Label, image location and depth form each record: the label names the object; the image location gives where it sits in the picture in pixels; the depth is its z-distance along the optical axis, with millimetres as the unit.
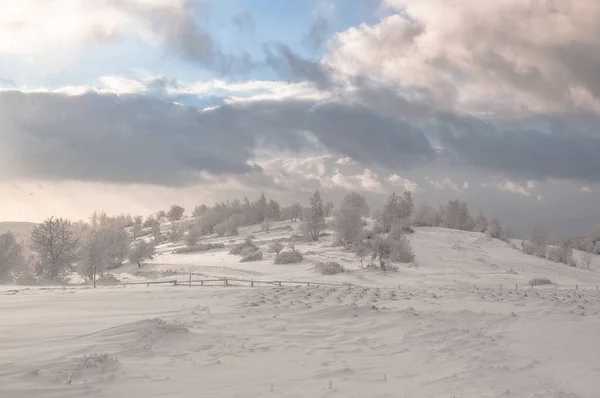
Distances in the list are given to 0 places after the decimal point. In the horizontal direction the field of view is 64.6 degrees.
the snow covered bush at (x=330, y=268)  41562
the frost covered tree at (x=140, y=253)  59456
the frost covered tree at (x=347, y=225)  64625
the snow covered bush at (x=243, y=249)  60203
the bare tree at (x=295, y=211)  112250
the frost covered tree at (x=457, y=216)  106500
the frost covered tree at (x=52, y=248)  46250
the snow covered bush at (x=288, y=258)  50031
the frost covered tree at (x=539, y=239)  74375
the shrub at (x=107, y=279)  40706
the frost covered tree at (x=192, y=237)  85212
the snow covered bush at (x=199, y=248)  72688
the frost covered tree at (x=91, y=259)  48188
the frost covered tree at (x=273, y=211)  121125
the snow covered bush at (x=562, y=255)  67688
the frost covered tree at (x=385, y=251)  45781
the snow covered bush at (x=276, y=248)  59634
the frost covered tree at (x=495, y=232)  87144
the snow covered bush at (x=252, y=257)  55094
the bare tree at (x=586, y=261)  67750
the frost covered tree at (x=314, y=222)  75625
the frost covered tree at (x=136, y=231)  115162
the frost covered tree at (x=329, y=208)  109500
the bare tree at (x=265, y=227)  93700
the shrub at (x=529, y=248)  72269
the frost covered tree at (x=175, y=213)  150375
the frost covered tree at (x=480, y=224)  101256
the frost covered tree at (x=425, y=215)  107625
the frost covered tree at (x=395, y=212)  78625
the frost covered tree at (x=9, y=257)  45031
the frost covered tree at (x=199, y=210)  150250
